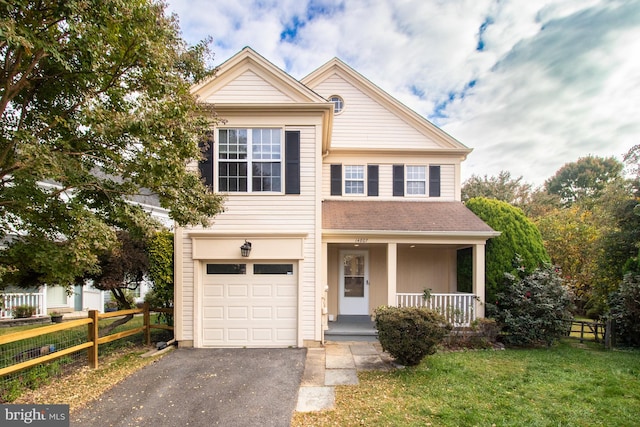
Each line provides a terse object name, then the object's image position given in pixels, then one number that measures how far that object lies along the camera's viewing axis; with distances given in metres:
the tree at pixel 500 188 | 23.19
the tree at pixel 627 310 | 7.55
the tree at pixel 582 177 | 30.81
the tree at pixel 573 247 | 12.94
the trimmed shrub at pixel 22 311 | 12.65
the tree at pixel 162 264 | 7.61
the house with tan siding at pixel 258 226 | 7.51
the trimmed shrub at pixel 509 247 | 8.73
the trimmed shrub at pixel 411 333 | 5.91
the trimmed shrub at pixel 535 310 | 7.86
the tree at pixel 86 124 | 4.01
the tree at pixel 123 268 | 7.55
